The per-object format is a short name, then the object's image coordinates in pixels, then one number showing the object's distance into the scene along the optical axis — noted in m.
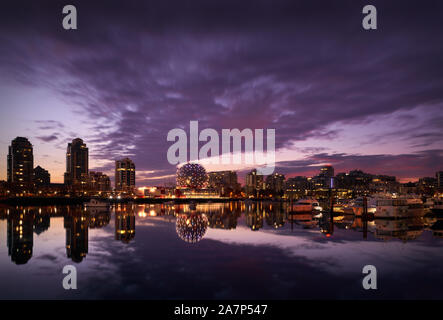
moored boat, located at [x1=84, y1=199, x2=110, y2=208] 97.76
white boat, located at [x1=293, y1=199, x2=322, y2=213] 77.50
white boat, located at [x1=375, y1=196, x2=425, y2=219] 58.47
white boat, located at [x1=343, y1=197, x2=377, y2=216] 64.22
